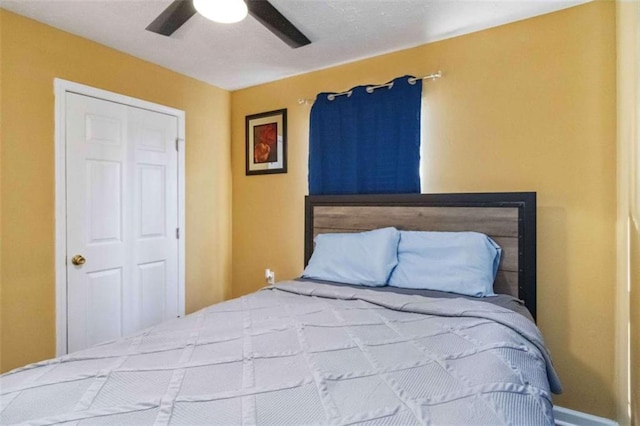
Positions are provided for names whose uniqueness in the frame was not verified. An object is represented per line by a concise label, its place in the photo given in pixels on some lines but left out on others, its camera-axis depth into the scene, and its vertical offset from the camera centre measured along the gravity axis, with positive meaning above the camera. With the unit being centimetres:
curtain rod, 244 +92
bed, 87 -48
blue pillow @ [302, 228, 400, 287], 223 -31
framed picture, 318 +63
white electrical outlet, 323 -59
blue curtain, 251 +53
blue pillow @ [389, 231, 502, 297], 198 -30
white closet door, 237 -6
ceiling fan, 159 +92
